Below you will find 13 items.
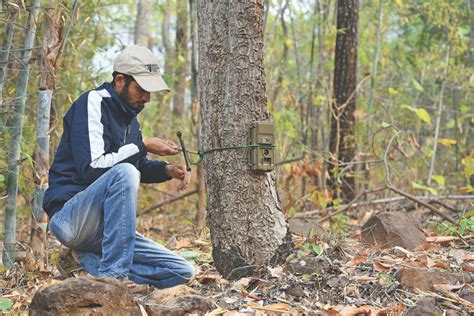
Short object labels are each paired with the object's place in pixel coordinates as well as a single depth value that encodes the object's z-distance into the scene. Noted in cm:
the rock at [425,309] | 335
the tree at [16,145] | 464
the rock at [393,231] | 478
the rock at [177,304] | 347
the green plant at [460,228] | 522
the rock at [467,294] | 362
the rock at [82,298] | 319
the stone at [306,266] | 402
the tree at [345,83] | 805
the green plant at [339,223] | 603
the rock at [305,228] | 491
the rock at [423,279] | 377
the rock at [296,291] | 379
